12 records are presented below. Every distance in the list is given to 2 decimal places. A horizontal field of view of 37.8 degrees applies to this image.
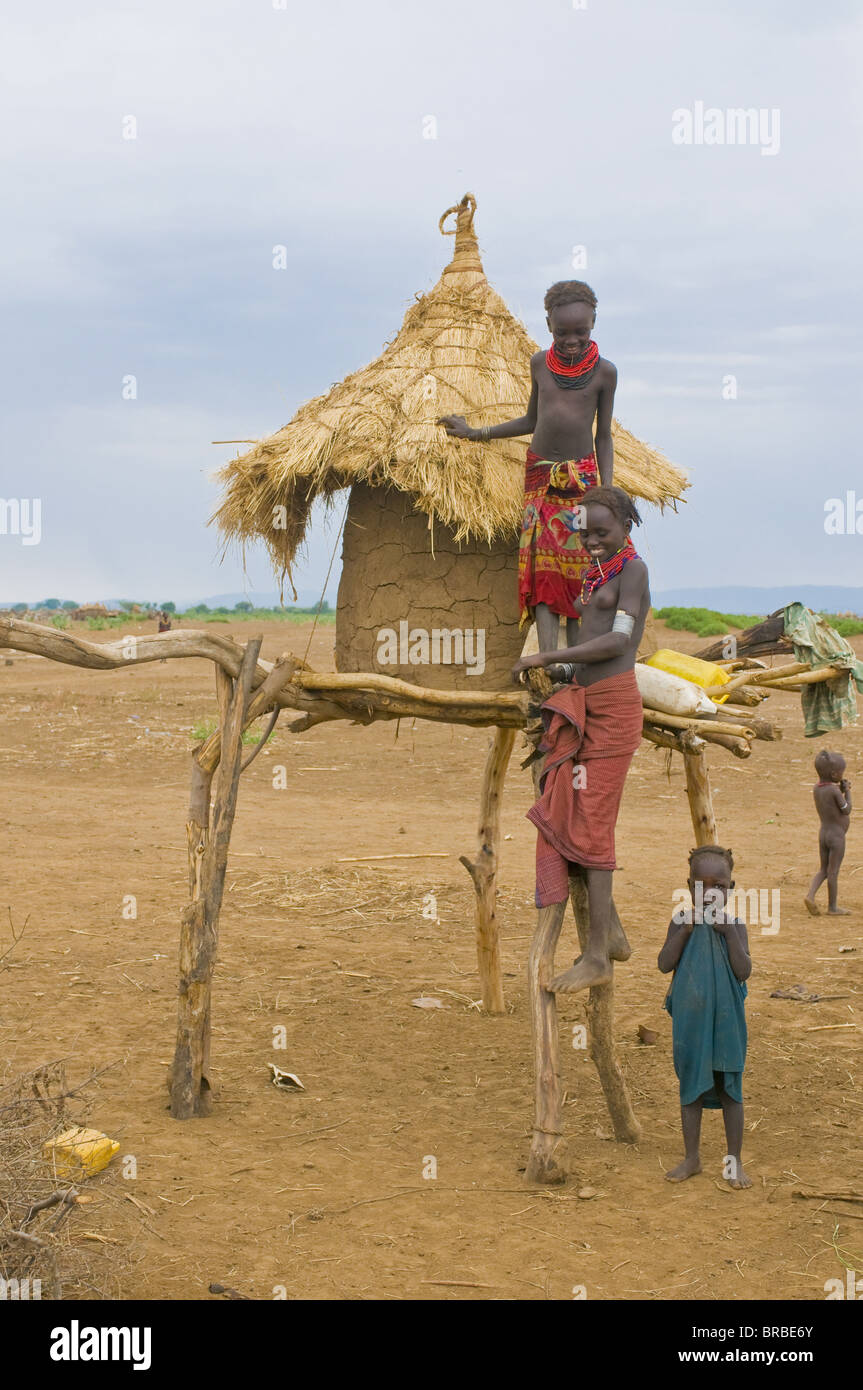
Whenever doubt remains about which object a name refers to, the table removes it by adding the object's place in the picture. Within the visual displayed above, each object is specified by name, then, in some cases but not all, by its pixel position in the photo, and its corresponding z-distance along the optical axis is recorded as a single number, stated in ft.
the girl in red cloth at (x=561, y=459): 17.08
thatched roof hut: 19.17
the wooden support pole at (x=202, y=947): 18.79
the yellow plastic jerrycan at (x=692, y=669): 20.07
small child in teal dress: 16.31
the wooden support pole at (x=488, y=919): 25.29
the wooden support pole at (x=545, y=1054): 16.92
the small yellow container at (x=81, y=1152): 15.85
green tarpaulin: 20.90
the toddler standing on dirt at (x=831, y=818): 32.14
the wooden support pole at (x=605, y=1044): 17.84
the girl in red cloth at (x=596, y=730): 16.06
